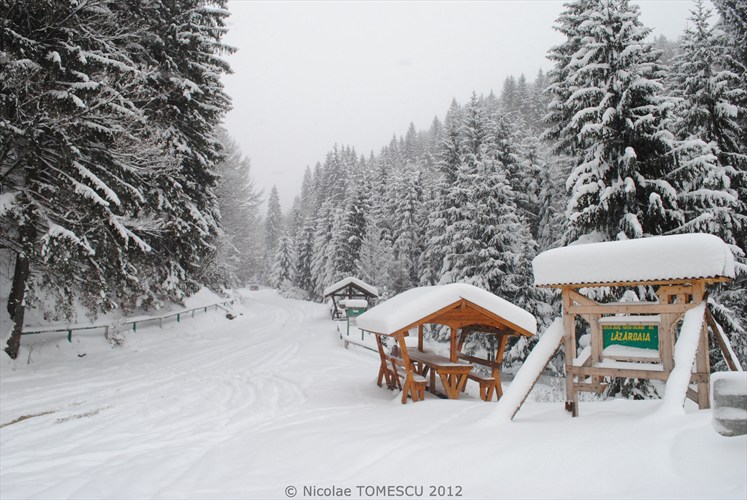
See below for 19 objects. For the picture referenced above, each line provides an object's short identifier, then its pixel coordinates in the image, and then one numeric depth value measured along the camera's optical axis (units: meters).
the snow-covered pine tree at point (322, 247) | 54.21
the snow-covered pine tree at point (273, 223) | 85.94
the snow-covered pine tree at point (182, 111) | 15.83
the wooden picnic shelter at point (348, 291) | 35.28
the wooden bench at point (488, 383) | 10.10
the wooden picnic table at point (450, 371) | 9.74
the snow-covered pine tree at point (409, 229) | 39.47
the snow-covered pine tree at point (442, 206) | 29.34
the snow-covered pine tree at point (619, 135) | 12.99
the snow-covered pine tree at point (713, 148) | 12.79
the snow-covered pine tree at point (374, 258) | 43.47
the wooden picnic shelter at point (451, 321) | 9.22
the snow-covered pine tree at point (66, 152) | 10.80
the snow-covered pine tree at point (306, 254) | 62.94
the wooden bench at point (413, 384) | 9.41
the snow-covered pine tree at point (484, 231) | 22.92
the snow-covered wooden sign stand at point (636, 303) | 5.12
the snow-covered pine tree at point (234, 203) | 33.31
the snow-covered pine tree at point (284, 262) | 67.50
